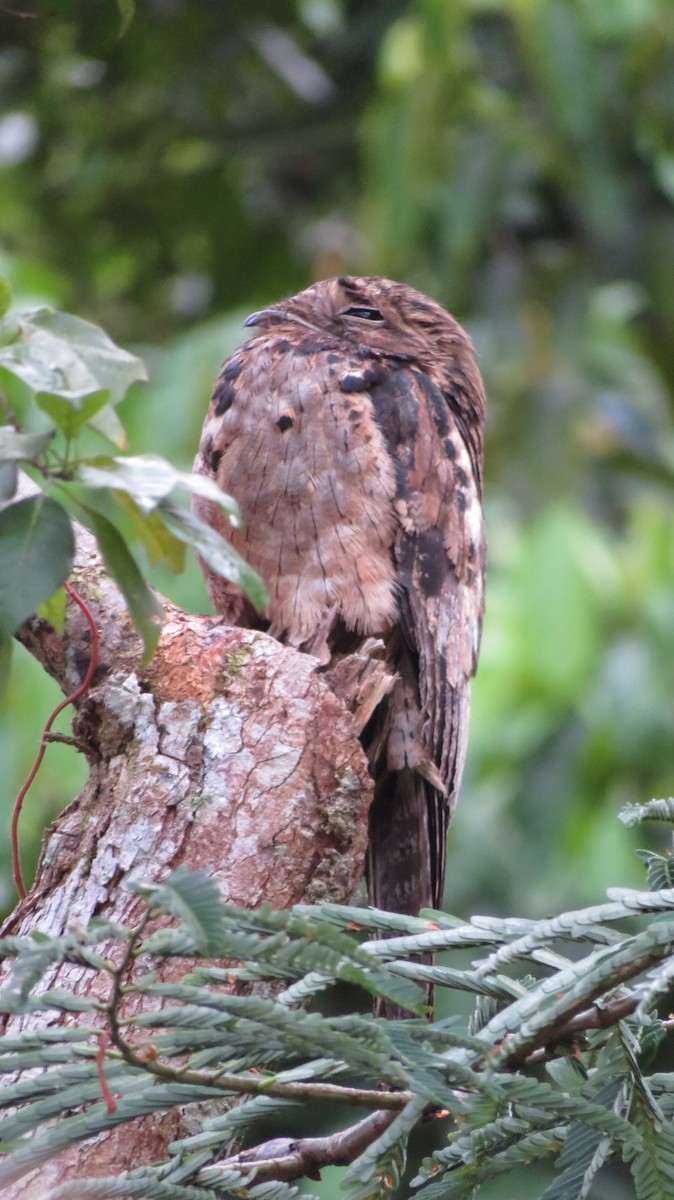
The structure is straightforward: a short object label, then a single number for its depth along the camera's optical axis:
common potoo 11.11
